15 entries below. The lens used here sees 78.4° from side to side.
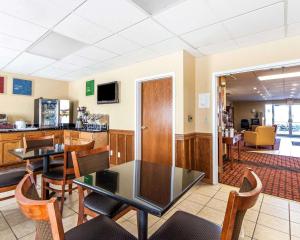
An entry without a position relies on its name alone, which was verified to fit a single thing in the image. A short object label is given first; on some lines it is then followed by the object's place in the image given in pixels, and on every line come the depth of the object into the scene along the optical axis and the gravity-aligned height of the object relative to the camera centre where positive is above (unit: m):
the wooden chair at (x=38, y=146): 2.72 -0.42
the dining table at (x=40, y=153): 2.31 -0.43
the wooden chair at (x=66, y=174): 2.21 -0.69
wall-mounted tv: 4.46 +0.72
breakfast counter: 4.25 -0.39
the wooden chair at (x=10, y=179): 2.14 -0.72
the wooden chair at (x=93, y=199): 1.58 -0.73
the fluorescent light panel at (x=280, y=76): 5.05 +1.29
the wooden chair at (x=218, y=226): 0.88 -0.74
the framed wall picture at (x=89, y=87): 5.20 +0.96
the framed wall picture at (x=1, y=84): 4.74 +0.95
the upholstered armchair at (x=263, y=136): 6.89 -0.58
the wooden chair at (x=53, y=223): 0.83 -0.51
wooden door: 3.63 +0.00
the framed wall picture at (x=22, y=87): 4.99 +0.95
